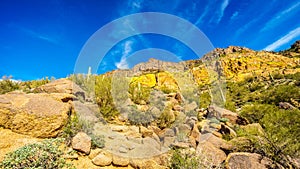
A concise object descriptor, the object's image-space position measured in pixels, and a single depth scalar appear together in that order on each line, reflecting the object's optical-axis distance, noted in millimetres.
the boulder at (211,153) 5664
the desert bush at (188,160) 5191
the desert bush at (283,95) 13336
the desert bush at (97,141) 5543
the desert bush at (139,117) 7895
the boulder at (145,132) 7236
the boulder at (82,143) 5145
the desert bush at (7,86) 8509
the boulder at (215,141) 6480
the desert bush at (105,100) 7719
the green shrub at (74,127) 5469
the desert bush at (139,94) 9779
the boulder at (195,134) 7375
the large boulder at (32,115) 5141
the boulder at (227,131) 7484
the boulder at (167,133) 7480
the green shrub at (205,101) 12597
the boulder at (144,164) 5273
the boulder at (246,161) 5123
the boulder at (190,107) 10562
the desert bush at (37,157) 3887
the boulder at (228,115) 9227
